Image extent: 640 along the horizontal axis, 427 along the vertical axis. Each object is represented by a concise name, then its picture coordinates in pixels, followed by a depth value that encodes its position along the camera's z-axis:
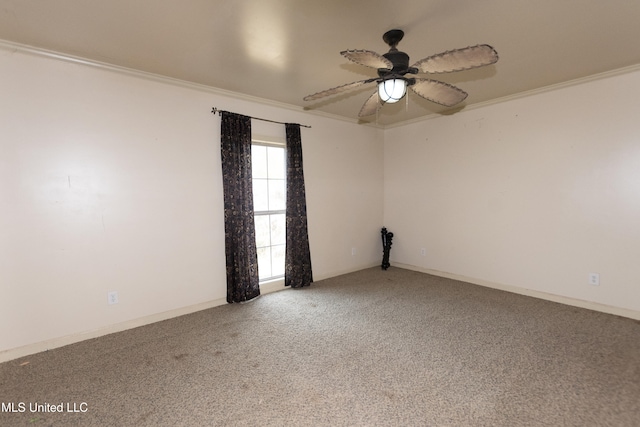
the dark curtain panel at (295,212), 4.13
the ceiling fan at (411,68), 1.64
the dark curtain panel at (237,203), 3.54
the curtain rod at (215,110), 3.48
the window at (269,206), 4.03
